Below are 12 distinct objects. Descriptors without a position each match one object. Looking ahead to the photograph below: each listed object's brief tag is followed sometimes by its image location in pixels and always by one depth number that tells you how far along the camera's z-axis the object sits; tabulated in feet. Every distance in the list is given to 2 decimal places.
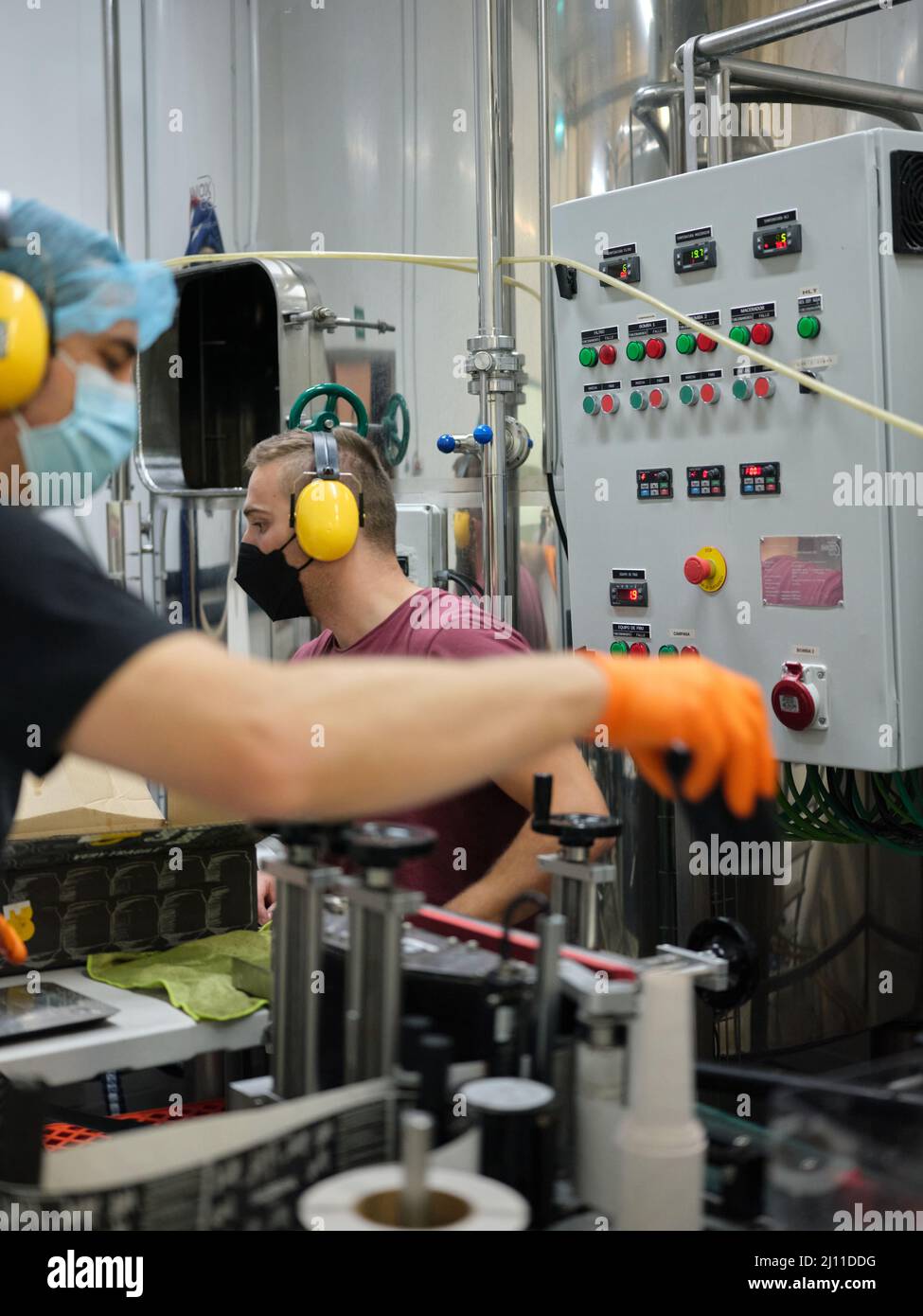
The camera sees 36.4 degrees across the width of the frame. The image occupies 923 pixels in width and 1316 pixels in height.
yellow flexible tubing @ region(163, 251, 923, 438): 6.43
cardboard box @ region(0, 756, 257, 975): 6.65
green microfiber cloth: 6.36
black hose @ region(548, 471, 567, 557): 9.76
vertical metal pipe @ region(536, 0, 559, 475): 9.41
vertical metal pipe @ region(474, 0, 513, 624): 9.43
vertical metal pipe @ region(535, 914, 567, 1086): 3.37
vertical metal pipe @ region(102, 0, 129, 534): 12.37
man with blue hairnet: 2.99
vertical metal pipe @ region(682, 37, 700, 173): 8.38
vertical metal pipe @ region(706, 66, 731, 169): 8.42
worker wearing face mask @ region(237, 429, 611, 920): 6.45
